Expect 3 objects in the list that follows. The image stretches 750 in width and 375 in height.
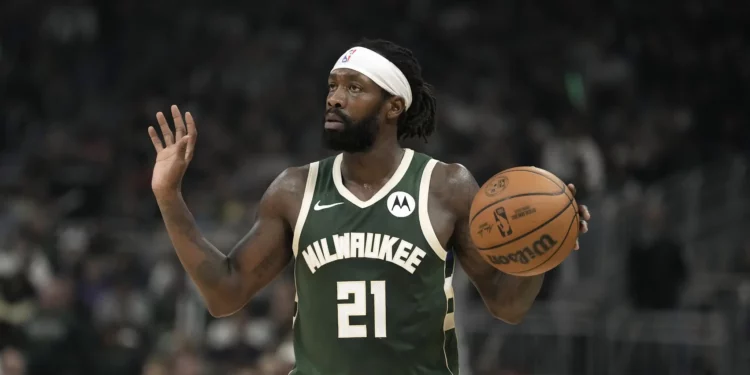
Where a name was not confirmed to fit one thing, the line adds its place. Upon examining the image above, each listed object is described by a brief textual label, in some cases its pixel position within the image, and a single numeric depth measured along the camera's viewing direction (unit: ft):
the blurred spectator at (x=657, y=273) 71.41
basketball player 29.76
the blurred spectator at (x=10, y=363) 64.64
